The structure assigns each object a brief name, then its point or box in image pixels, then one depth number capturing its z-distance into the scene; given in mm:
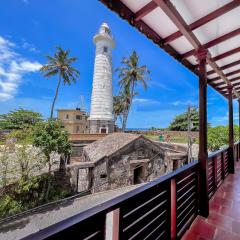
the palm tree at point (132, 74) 24000
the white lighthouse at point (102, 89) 21844
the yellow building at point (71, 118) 29531
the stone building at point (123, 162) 10469
